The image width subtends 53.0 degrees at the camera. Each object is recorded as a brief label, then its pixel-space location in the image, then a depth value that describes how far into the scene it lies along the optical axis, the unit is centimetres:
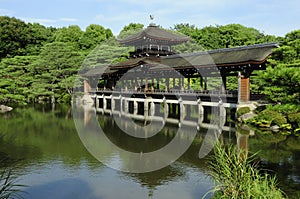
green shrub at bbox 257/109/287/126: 1756
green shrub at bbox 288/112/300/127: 1680
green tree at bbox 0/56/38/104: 3502
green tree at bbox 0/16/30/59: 4509
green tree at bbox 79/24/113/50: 5190
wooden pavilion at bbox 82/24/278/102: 2042
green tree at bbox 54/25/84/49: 5366
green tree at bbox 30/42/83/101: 3797
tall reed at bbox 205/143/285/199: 558
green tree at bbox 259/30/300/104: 1631
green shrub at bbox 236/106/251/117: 1960
